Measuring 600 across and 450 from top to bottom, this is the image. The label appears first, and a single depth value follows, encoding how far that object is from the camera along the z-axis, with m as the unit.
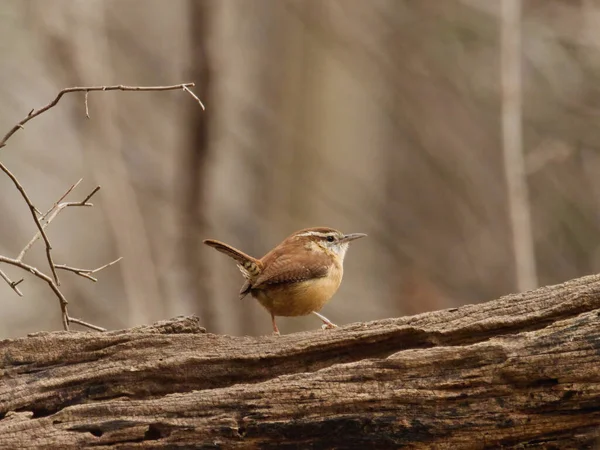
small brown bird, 9.73
